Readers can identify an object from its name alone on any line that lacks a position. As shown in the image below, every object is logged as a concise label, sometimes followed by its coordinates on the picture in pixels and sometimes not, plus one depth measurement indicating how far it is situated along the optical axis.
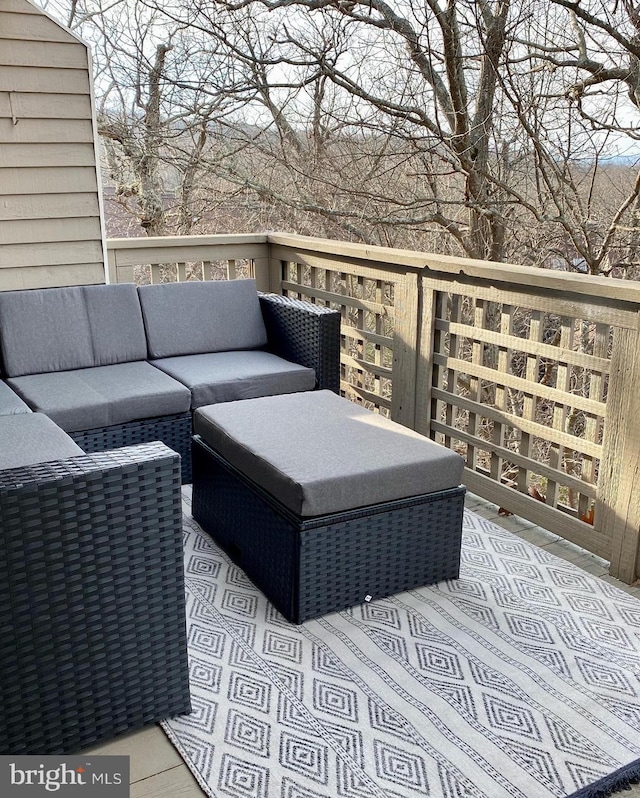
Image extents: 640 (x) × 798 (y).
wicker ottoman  2.35
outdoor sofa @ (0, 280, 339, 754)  1.68
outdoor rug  1.80
